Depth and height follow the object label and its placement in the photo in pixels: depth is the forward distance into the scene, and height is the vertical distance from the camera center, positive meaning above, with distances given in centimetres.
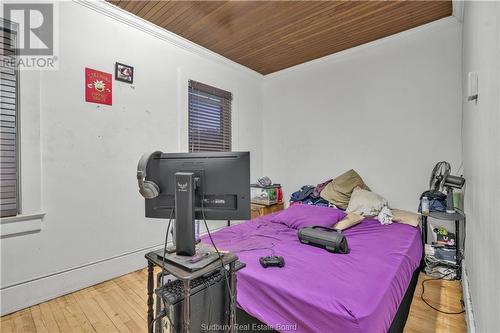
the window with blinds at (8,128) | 201 +32
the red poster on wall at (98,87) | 244 +81
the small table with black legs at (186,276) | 103 -51
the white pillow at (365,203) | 299 -46
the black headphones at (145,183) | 124 -9
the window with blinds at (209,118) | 351 +74
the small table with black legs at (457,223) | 233 -57
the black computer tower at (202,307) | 115 -70
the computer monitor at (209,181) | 127 -8
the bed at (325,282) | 124 -70
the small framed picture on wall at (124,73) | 266 +104
